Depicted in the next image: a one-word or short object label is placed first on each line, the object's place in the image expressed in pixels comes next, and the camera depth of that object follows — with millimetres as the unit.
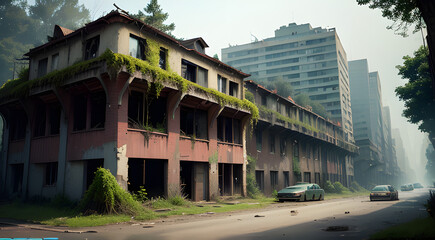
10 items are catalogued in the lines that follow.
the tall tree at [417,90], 33500
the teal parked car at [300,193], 23547
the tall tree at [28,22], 55281
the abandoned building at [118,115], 18078
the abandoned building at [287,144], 32344
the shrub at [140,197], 17453
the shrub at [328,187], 45072
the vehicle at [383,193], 25928
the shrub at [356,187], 60494
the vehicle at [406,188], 61988
